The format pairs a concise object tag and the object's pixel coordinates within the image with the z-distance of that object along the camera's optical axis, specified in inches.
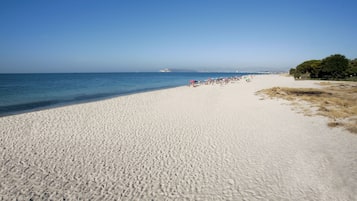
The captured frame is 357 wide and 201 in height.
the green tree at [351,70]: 1521.7
